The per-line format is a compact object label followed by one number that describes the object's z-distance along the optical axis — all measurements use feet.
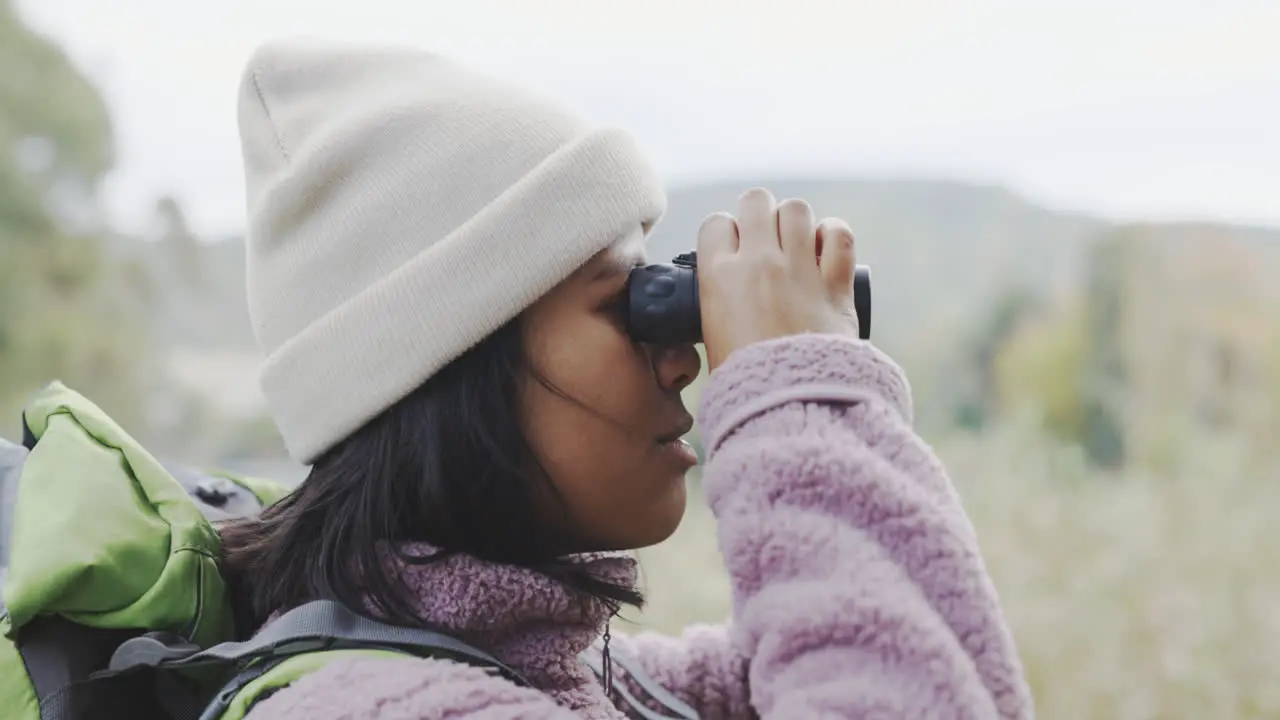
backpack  2.25
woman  2.36
